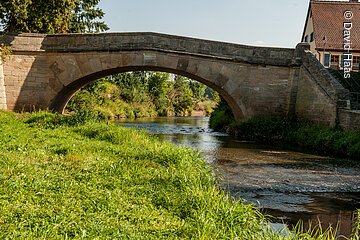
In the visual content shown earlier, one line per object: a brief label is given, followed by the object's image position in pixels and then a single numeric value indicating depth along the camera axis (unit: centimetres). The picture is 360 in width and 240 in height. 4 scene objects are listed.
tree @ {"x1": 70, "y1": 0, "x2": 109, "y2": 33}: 2633
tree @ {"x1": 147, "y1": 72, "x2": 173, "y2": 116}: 4388
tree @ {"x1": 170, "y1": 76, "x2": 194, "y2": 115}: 4850
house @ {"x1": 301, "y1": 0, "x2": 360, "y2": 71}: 3341
